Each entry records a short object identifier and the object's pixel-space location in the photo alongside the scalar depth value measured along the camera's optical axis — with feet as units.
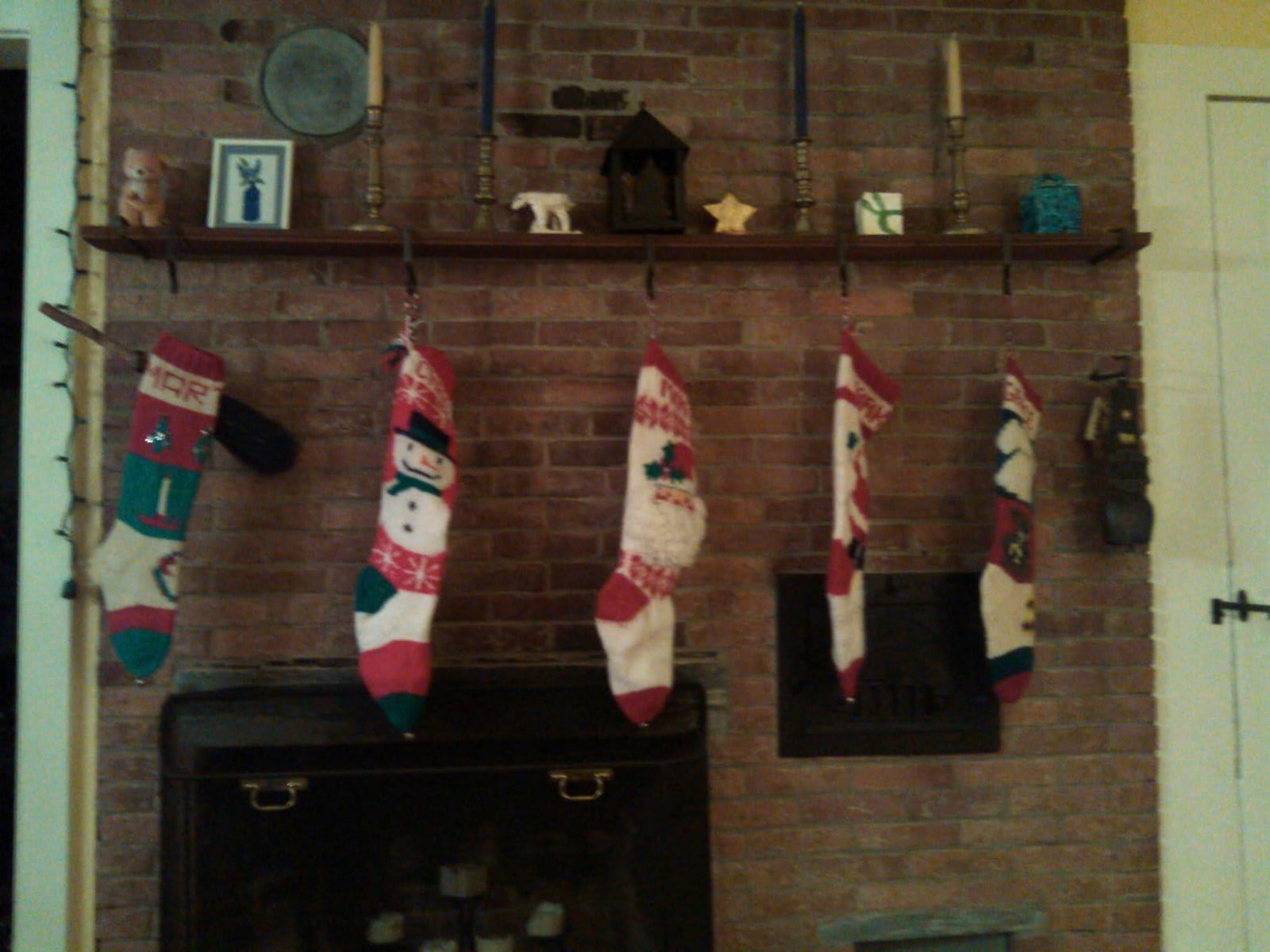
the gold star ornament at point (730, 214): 5.55
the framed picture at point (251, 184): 5.34
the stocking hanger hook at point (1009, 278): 5.44
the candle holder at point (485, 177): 5.32
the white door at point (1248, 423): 5.88
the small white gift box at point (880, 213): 5.54
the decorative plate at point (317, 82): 5.58
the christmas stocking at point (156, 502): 4.71
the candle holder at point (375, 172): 5.27
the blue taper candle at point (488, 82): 5.28
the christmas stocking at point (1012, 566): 5.31
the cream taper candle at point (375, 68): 5.13
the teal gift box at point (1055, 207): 5.60
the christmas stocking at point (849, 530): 4.98
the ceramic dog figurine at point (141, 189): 5.06
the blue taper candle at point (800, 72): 5.42
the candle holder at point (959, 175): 5.54
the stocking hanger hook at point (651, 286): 5.37
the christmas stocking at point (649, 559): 4.80
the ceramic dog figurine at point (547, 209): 5.37
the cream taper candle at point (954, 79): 5.49
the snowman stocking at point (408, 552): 4.61
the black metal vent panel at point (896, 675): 5.61
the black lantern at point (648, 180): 5.32
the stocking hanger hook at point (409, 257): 5.15
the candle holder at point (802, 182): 5.47
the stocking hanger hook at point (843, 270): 5.39
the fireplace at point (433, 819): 4.86
